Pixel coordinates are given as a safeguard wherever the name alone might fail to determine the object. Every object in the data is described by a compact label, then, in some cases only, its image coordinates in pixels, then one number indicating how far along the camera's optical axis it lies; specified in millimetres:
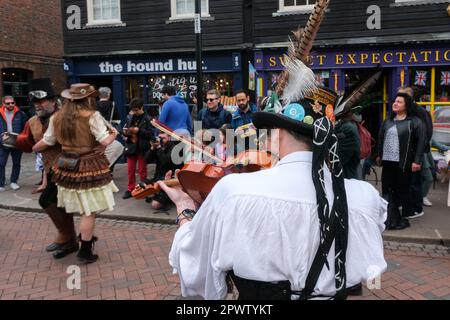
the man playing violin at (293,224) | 1446
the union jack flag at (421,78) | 9695
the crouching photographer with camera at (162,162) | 6652
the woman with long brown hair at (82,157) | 4539
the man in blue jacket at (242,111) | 6727
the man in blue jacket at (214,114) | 7066
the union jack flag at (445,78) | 9584
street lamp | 7395
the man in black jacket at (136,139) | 7469
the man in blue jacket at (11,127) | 8727
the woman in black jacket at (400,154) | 5457
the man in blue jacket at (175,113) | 7176
